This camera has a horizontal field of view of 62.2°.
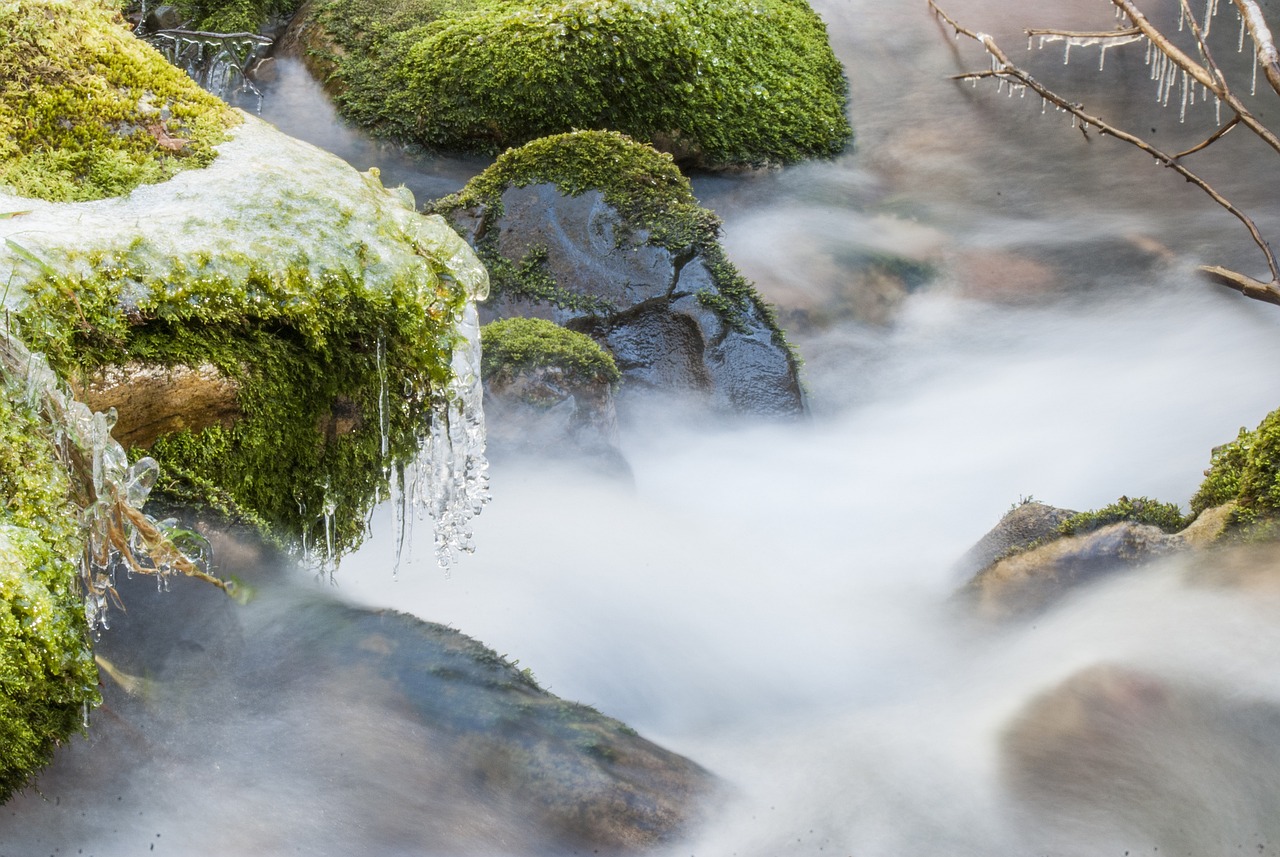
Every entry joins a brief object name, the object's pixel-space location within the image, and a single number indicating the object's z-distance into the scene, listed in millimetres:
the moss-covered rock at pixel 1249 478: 4129
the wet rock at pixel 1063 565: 4391
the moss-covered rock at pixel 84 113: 3598
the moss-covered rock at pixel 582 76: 7875
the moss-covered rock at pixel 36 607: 2574
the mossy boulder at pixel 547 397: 5328
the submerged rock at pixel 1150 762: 3322
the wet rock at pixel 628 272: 6270
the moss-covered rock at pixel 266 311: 3215
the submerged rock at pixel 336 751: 3094
